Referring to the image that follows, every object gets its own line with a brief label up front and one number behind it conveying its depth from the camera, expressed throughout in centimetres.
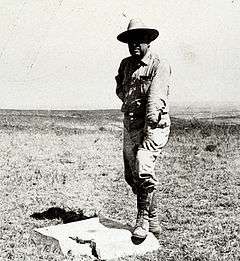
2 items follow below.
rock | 549
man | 562
